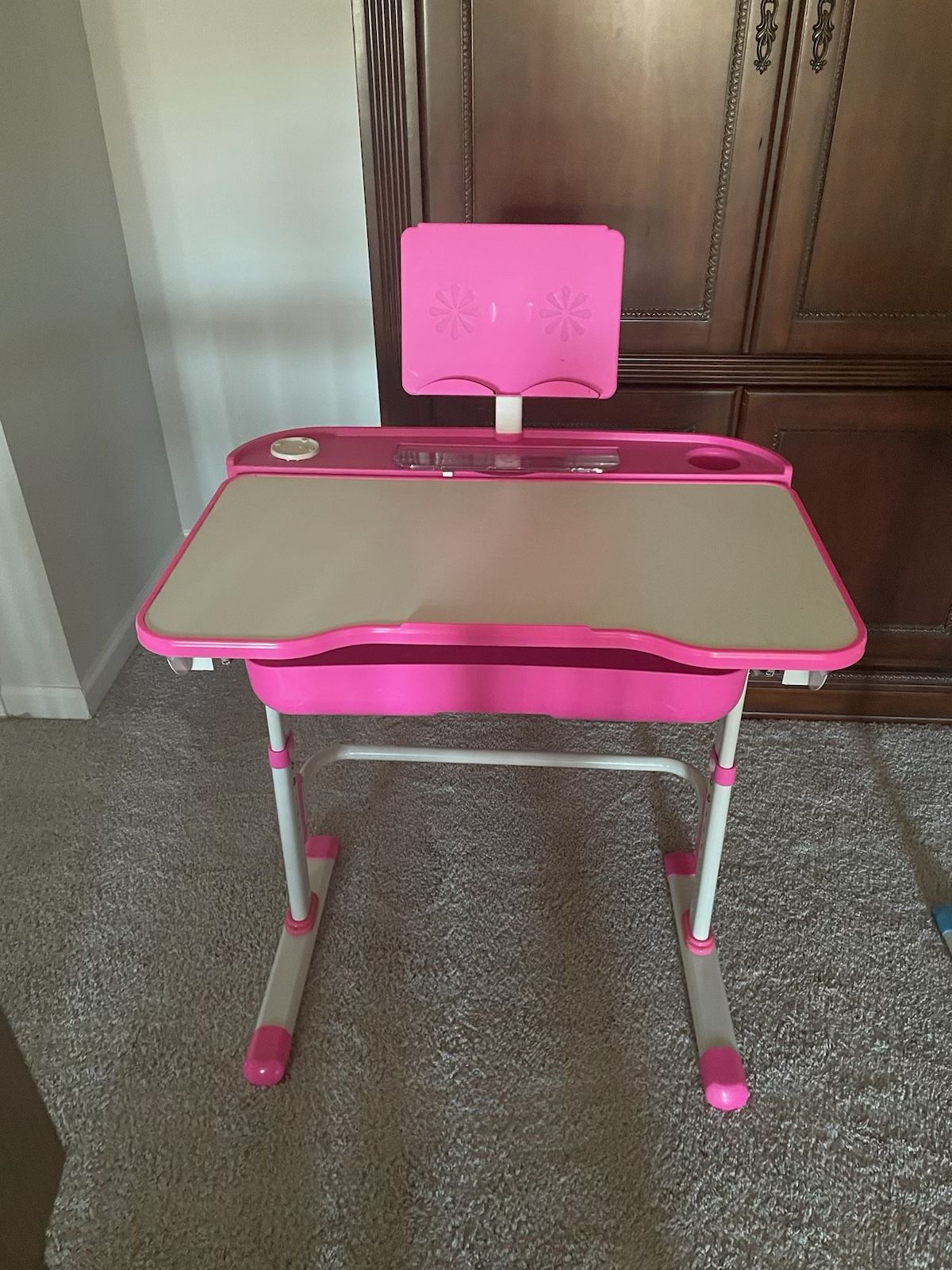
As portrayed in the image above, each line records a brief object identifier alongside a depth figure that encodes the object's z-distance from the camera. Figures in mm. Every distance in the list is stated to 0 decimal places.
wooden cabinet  1367
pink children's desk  925
